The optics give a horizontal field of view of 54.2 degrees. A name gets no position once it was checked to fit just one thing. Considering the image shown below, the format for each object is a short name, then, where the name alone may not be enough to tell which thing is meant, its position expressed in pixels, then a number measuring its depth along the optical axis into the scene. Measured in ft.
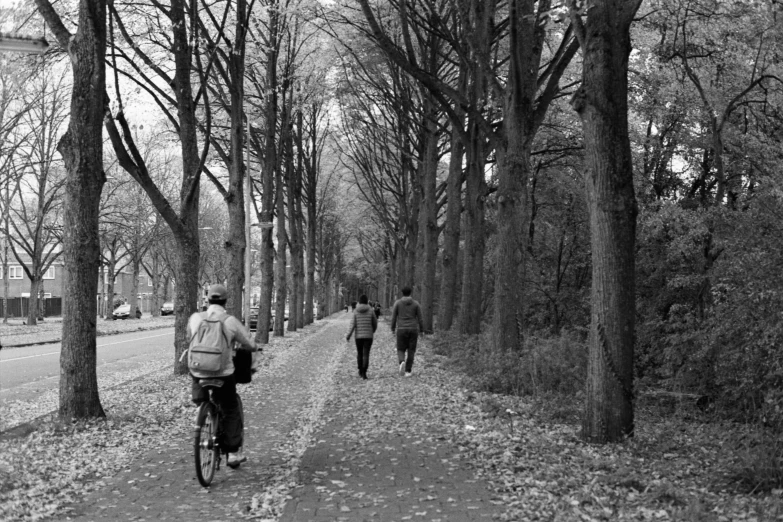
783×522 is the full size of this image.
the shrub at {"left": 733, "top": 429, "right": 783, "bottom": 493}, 19.62
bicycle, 22.06
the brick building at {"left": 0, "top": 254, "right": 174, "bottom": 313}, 281.54
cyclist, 23.88
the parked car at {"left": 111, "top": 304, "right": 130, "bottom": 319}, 207.51
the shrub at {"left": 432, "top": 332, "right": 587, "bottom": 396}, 38.27
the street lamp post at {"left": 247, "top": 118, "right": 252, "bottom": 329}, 79.66
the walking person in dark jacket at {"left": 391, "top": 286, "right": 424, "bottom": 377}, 51.05
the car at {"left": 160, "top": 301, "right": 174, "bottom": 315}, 256.11
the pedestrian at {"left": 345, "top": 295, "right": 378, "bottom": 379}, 51.37
